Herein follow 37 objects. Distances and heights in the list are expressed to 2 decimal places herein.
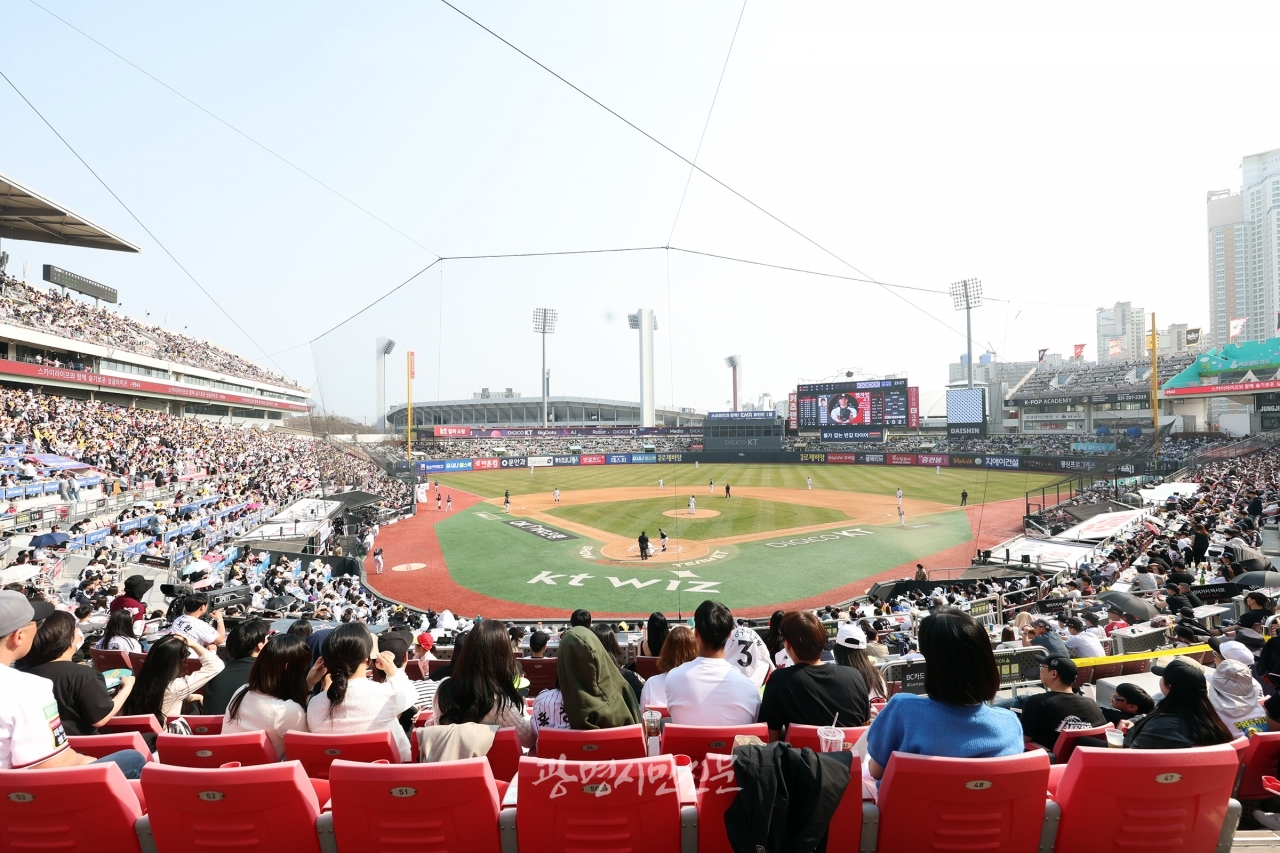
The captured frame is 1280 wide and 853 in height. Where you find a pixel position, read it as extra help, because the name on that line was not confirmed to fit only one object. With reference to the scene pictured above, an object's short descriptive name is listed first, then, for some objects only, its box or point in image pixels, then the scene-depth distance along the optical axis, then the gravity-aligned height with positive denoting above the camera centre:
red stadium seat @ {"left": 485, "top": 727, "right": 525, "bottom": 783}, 3.21 -1.75
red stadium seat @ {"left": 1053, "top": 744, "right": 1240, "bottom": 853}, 2.50 -1.59
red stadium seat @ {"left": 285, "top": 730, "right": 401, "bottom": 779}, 3.10 -1.65
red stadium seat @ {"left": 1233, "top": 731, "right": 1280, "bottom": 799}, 3.28 -1.88
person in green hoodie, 3.33 -1.42
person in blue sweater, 2.63 -1.26
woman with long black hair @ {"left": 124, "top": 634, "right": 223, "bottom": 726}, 4.15 -1.69
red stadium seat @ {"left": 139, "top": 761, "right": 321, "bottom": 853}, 2.49 -1.59
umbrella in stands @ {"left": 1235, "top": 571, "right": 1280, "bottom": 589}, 10.25 -2.74
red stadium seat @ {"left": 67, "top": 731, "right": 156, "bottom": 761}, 3.20 -1.66
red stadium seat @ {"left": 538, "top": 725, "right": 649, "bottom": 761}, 3.03 -1.60
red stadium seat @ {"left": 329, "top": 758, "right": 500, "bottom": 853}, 2.49 -1.59
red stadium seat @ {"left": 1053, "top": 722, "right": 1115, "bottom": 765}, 3.53 -1.86
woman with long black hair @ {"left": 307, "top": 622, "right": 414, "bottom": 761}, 3.56 -1.59
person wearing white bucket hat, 4.18 -1.97
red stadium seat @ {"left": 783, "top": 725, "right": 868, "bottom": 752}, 3.10 -1.62
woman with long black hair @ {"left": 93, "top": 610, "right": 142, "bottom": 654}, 6.45 -2.20
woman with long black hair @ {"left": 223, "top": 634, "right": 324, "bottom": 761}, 3.62 -1.62
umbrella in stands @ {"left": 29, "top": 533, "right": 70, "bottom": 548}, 15.40 -2.71
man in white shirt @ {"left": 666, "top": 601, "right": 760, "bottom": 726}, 3.55 -1.60
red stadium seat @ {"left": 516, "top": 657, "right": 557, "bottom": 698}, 6.65 -2.71
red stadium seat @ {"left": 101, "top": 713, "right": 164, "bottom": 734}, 3.86 -1.86
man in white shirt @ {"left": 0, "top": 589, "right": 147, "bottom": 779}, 2.77 -1.38
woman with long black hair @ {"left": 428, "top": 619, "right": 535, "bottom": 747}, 3.34 -1.45
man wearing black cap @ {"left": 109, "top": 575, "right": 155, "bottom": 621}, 8.41 -2.36
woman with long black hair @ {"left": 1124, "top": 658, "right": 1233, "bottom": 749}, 3.17 -1.57
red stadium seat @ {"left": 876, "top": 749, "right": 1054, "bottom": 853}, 2.47 -1.59
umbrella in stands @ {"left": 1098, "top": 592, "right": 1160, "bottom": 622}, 9.38 -2.90
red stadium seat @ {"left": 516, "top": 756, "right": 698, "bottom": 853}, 2.52 -1.61
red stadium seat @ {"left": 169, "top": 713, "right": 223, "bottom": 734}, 3.89 -1.88
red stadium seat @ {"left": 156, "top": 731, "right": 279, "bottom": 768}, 3.13 -1.66
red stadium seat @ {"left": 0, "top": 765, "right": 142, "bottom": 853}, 2.48 -1.58
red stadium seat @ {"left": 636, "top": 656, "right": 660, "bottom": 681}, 6.96 -2.77
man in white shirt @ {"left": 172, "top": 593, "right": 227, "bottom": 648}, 6.15 -1.99
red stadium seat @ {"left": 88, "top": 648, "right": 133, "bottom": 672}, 6.08 -2.29
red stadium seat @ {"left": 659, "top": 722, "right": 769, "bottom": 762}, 3.20 -1.68
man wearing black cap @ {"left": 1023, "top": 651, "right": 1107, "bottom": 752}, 3.82 -1.85
